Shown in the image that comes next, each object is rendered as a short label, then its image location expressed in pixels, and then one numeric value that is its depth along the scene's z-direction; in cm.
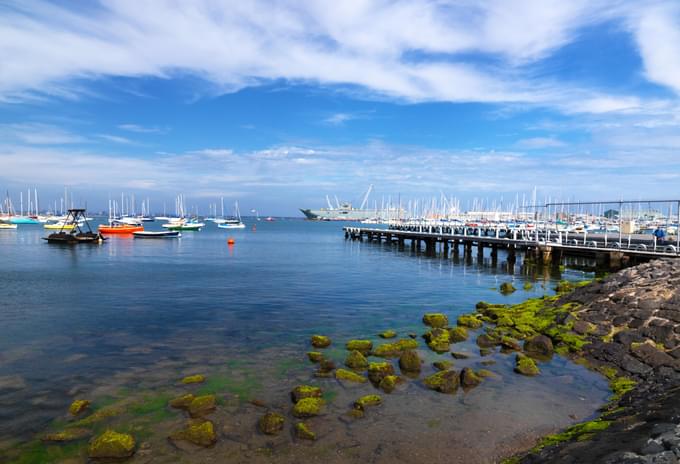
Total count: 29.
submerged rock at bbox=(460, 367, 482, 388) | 1323
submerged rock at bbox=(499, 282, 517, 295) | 3028
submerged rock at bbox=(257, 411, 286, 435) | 1027
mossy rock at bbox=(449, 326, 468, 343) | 1807
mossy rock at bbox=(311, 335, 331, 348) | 1716
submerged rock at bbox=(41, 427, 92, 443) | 990
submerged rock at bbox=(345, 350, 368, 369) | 1472
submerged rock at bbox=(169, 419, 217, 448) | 977
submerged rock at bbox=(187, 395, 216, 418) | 1122
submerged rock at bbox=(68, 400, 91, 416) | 1123
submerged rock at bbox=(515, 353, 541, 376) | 1430
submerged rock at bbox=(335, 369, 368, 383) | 1353
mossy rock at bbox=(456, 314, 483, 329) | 2029
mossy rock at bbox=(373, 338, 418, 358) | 1606
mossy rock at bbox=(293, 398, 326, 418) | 1118
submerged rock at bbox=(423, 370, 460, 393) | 1283
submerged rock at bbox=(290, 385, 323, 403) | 1211
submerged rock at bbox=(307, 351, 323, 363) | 1535
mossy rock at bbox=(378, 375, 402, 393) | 1288
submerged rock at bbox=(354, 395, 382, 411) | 1167
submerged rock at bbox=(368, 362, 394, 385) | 1365
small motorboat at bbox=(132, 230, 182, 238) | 9063
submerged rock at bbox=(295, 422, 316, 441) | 1000
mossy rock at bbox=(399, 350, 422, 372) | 1452
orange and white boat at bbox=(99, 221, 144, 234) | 9597
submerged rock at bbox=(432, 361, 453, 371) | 1467
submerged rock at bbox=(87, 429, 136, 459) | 918
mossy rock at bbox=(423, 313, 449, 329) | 2055
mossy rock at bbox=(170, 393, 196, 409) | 1161
